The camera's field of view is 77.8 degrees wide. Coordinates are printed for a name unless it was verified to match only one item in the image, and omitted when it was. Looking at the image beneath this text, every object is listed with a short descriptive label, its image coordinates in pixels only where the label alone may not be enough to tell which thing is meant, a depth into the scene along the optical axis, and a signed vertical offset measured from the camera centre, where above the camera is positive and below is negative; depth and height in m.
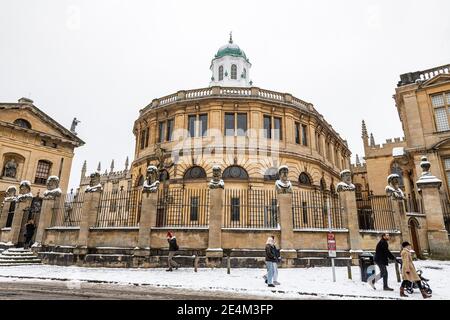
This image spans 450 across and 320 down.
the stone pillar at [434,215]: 15.74 +1.60
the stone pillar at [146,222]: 12.96 +0.87
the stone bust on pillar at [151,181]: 14.05 +2.97
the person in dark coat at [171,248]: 11.87 -0.29
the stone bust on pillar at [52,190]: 16.53 +2.90
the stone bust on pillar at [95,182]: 15.04 +3.06
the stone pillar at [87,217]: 13.56 +1.15
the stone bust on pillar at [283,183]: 13.45 +2.76
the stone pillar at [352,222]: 13.36 +0.99
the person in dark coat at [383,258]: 8.19 -0.44
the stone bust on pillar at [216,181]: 13.52 +2.85
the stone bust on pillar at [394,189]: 15.22 +2.86
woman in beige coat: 7.27 -0.74
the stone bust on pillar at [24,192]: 18.45 +3.14
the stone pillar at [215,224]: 12.54 +0.78
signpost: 9.76 -0.12
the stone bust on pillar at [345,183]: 14.25 +2.95
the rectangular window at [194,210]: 20.53 +2.26
